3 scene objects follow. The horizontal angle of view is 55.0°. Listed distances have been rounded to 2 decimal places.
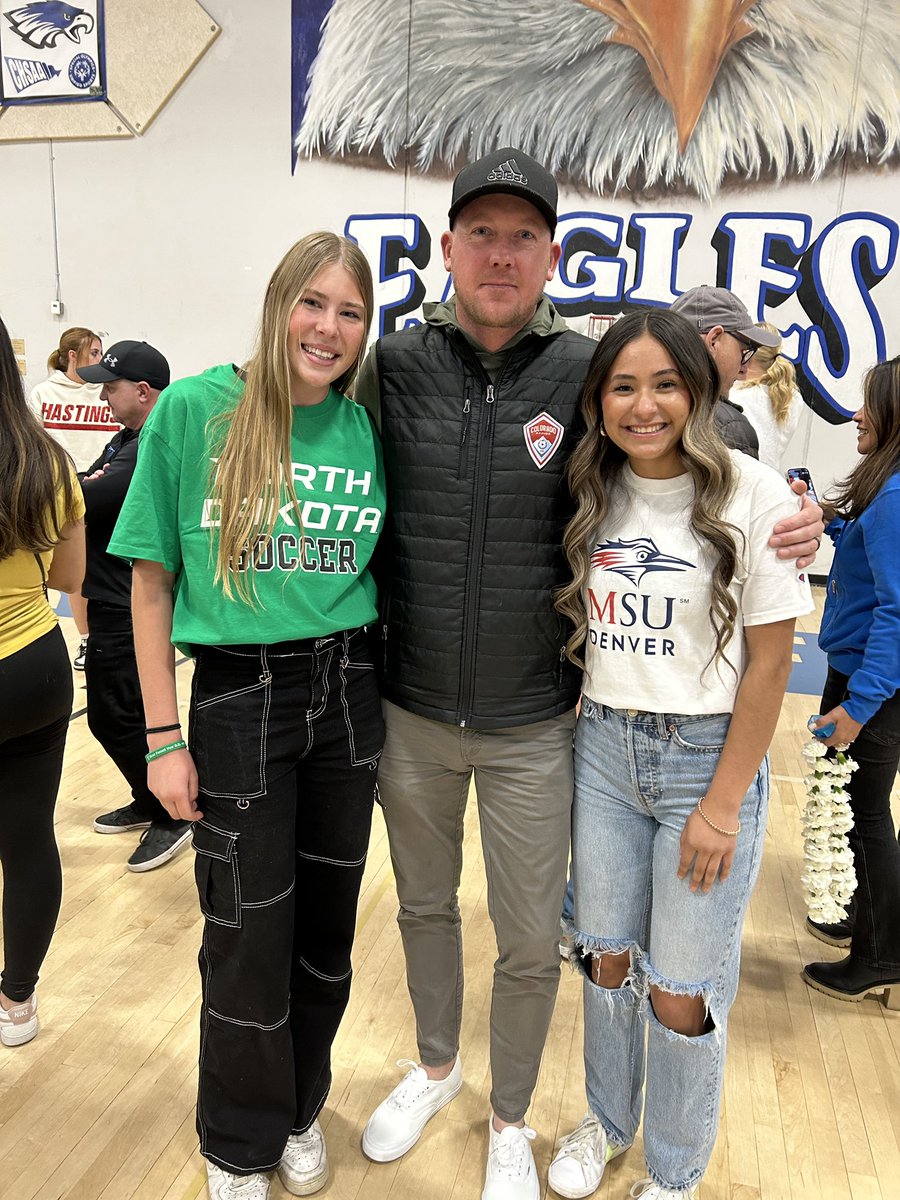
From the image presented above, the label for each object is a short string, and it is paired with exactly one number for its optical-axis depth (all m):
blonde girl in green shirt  1.48
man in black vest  1.60
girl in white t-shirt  1.45
